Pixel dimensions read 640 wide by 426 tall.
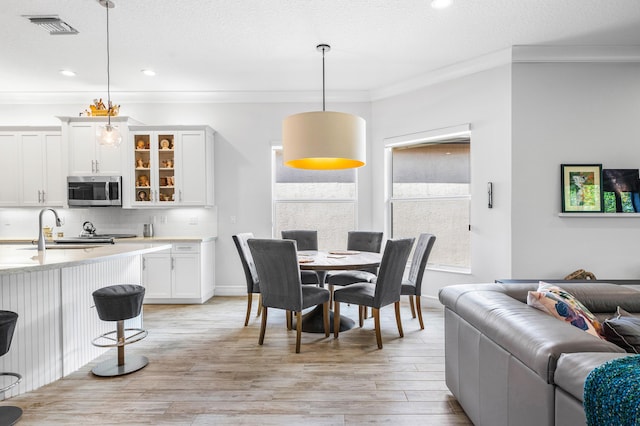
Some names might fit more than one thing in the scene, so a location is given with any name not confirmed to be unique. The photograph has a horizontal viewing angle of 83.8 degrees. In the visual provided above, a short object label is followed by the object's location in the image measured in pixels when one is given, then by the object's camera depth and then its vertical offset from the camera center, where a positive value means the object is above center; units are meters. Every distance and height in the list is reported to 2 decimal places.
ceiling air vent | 3.13 +1.68
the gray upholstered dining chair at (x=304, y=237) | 4.58 -0.36
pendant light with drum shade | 3.02 +0.63
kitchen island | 2.33 -0.70
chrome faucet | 2.86 -0.24
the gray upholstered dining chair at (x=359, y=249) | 3.97 -0.50
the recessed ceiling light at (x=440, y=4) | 2.91 +1.70
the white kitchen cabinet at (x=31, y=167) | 4.81 +0.60
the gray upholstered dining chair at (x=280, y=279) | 2.96 -0.60
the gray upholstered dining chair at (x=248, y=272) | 3.75 -0.66
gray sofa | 1.20 -0.59
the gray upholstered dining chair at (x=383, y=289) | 3.08 -0.73
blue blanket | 0.94 -0.51
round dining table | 3.10 -0.48
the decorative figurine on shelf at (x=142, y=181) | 4.91 +0.40
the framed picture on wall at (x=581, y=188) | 3.78 +0.21
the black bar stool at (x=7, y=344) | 1.87 -0.70
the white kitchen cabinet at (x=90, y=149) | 4.78 +0.83
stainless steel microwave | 4.76 +0.26
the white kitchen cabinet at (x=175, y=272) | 4.64 -0.81
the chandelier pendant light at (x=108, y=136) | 3.21 +0.67
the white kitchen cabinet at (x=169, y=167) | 4.87 +0.60
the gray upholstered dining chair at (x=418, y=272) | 3.62 -0.66
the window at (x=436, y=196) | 4.46 +0.17
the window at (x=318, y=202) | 5.20 +0.10
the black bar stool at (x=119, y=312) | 2.55 -0.74
